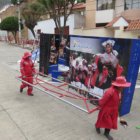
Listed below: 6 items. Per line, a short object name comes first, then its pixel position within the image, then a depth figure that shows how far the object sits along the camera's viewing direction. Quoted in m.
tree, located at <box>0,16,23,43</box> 27.98
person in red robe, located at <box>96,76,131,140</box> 3.20
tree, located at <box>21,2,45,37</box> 25.44
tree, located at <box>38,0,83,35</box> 16.56
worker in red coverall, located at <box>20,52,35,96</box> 5.67
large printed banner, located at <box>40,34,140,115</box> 4.15
